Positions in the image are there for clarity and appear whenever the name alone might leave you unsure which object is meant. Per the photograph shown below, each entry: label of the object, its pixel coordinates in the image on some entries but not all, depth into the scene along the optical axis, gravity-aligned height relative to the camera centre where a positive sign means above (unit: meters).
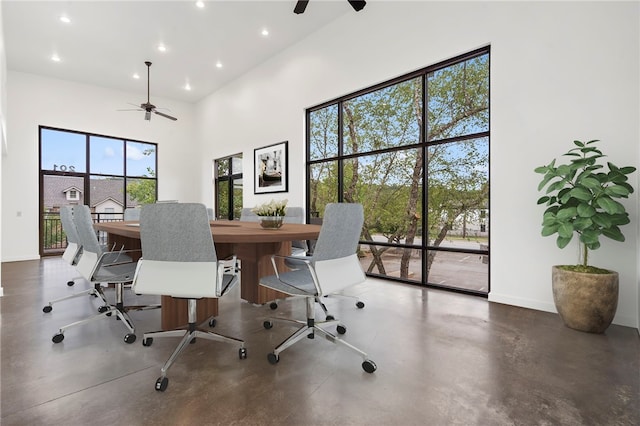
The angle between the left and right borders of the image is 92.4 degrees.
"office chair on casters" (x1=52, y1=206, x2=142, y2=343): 2.24 -0.44
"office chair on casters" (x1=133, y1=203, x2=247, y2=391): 1.66 -0.24
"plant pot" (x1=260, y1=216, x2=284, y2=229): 2.50 -0.07
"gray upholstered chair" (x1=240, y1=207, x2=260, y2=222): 4.35 -0.05
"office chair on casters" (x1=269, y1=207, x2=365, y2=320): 2.67 -0.43
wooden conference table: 1.91 -0.41
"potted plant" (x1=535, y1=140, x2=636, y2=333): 2.30 -0.11
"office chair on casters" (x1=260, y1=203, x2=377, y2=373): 1.82 -0.37
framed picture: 5.76 +0.87
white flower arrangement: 2.55 +0.03
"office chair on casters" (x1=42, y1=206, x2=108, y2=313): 2.70 -0.29
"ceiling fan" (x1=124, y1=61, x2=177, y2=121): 5.68 +1.95
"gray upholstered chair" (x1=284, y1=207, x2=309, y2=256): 3.77 -0.07
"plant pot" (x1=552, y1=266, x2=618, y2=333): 2.33 -0.66
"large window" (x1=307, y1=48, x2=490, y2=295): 3.59 +0.60
